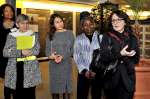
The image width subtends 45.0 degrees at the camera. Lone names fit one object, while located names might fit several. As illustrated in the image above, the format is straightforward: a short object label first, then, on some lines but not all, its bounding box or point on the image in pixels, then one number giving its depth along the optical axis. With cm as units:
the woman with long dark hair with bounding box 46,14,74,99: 278
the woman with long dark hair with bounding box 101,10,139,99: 220
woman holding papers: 254
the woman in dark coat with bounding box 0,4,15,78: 288
